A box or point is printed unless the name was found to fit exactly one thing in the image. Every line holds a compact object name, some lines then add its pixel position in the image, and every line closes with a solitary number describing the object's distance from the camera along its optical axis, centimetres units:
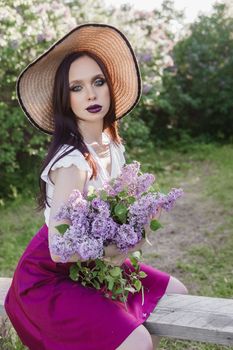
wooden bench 220
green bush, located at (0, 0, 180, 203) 572
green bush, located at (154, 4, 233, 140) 888
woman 211
